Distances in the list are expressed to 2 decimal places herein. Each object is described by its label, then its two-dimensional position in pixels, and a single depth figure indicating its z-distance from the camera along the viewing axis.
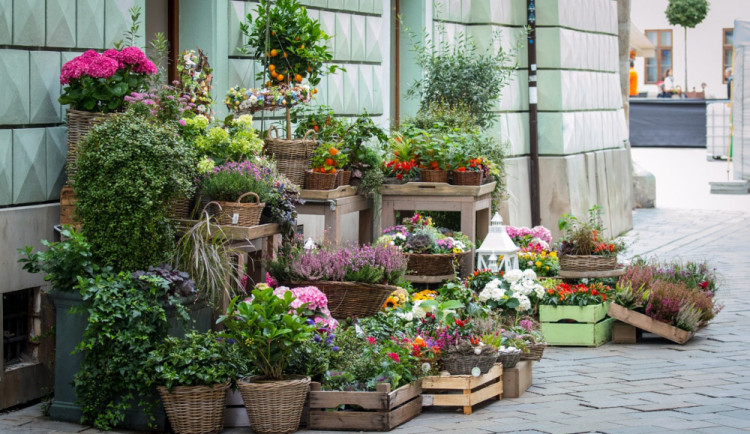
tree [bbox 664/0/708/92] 45.72
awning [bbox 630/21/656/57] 40.97
